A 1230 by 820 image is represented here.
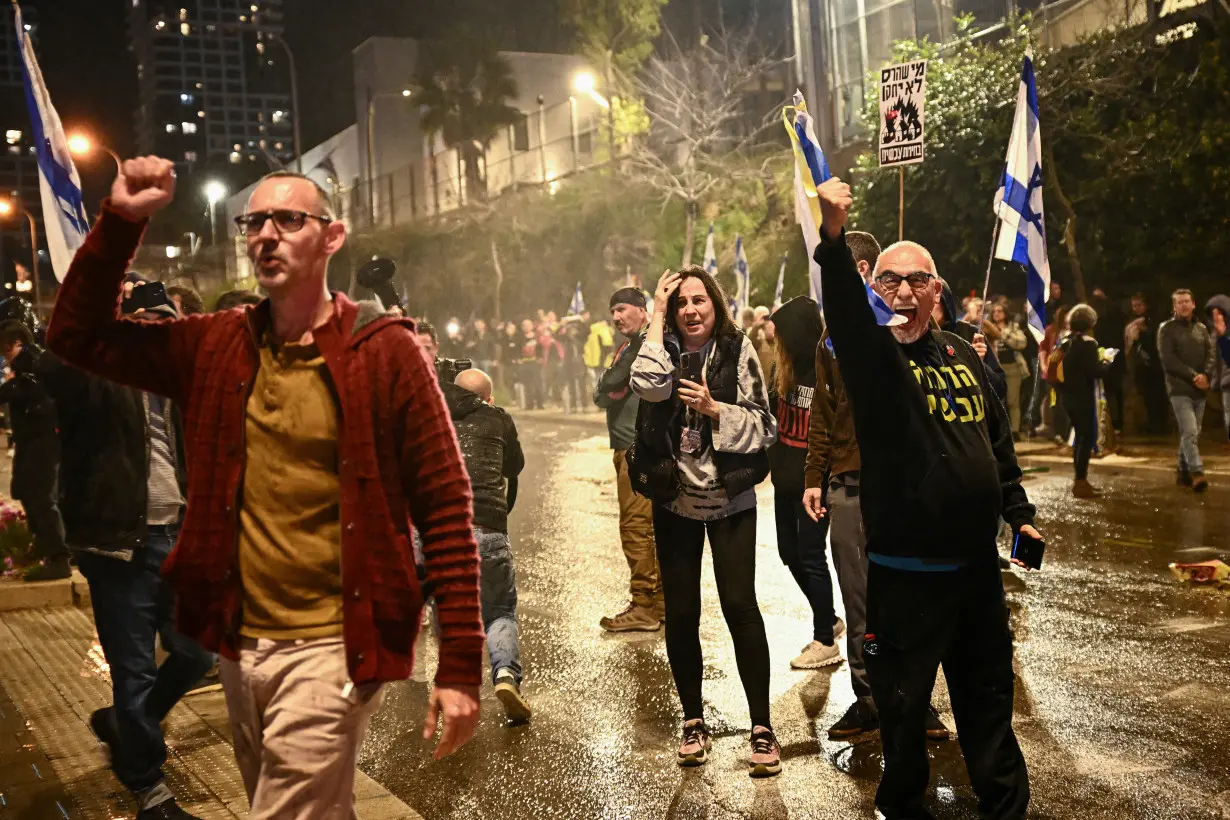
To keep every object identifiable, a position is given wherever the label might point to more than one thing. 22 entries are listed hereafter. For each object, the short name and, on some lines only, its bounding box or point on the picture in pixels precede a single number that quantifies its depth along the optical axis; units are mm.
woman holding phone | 5602
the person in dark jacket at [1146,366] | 18609
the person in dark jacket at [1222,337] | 14297
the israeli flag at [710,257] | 24484
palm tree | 50156
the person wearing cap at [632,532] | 8289
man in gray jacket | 13805
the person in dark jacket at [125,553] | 5062
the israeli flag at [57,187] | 5652
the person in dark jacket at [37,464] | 9203
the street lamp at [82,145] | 16422
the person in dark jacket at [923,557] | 4113
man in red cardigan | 3006
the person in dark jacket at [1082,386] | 13742
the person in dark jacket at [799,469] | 6918
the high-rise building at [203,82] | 162375
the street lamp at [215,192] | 82938
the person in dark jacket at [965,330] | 5613
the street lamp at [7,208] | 30091
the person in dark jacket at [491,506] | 6637
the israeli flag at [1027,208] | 10125
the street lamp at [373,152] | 56069
